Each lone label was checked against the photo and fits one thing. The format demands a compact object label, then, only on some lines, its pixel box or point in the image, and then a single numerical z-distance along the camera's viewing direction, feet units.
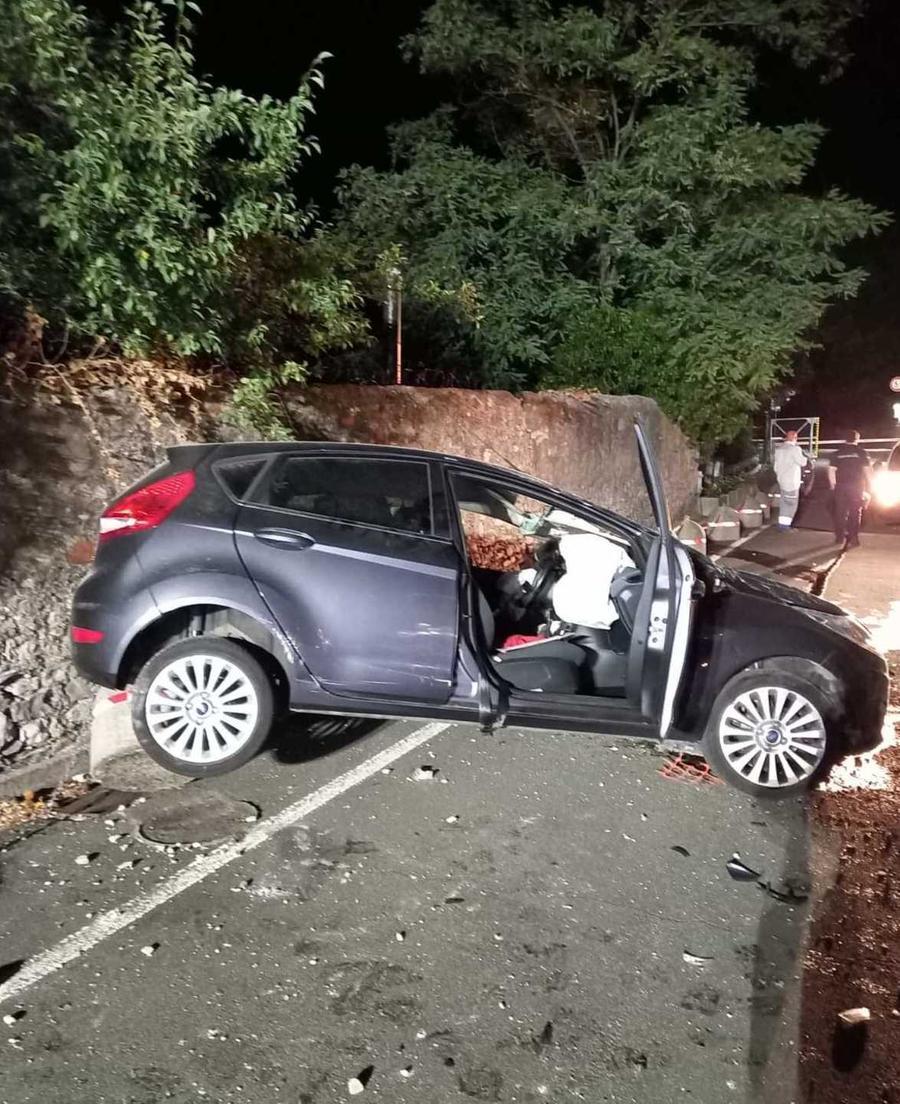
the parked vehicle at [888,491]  54.19
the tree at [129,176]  17.94
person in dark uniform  43.04
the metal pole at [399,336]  31.15
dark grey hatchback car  14.08
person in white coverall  50.19
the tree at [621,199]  41.78
